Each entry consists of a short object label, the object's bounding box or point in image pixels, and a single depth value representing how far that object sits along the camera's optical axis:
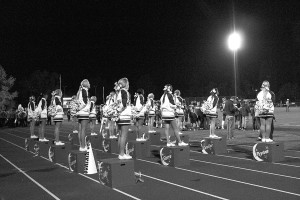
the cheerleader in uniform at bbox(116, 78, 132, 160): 9.10
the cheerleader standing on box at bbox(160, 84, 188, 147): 12.23
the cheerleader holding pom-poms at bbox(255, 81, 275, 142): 12.02
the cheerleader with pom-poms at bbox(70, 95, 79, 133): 11.84
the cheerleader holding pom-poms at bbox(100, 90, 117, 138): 17.67
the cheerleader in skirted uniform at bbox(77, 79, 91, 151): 11.53
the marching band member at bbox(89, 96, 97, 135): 20.26
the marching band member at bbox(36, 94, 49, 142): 15.70
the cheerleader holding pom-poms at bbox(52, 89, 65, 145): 14.15
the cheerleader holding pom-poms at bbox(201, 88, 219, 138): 14.40
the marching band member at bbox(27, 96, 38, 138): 17.03
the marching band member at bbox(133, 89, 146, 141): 16.45
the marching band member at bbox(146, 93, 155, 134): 19.20
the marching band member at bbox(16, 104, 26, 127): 31.66
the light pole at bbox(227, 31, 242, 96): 24.64
